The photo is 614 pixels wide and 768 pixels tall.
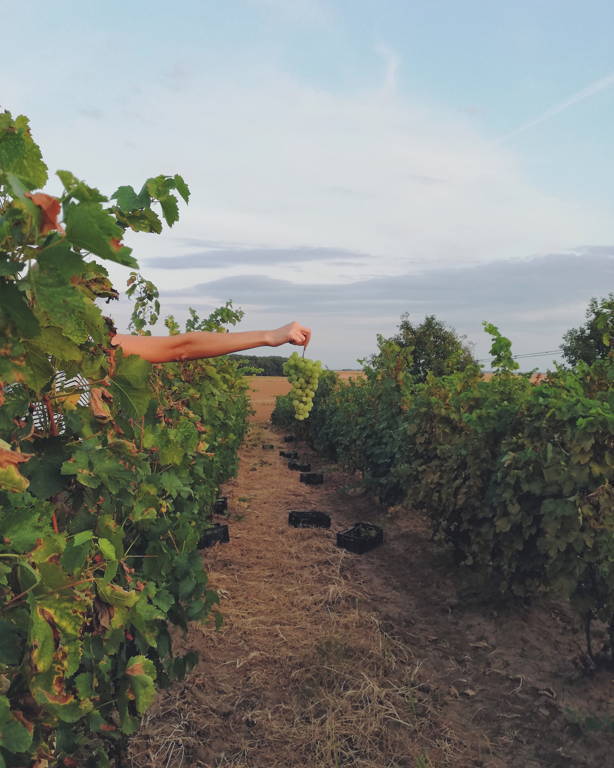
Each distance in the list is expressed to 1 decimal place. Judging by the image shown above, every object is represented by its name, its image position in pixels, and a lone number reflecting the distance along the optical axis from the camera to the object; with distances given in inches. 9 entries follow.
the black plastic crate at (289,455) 670.2
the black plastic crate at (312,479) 493.0
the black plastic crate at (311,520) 332.5
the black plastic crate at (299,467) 559.8
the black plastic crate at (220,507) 353.5
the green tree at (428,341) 1545.5
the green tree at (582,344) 1339.8
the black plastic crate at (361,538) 283.9
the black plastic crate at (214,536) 279.0
